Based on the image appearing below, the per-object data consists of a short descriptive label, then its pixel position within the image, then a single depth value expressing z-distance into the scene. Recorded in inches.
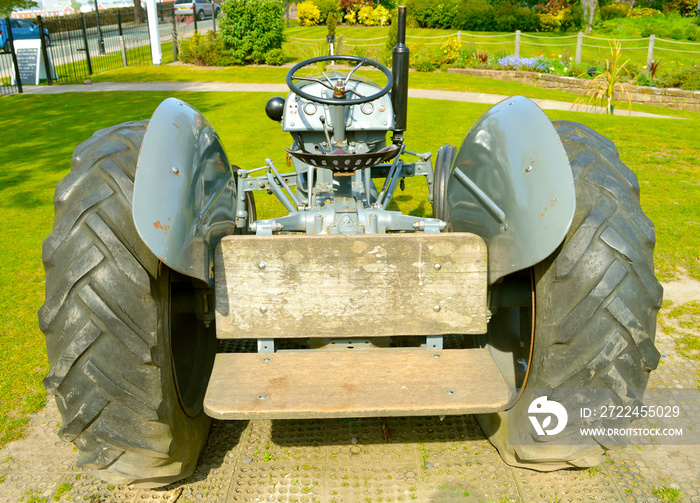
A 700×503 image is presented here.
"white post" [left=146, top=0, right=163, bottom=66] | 783.1
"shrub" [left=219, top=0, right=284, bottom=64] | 745.0
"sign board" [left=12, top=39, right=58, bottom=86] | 656.4
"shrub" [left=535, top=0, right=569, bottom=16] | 1251.5
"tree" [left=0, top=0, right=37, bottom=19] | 708.7
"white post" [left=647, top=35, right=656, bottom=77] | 605.6
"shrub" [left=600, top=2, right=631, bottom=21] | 1280.8
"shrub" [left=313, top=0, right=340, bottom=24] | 1344.7
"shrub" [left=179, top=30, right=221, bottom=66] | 774.1
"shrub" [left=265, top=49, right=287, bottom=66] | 761.8
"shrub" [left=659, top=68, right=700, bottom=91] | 566.0
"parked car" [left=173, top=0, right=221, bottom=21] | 1363.8
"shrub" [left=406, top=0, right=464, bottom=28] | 1195.3
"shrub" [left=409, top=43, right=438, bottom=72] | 737.0
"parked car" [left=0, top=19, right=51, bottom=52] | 837.2
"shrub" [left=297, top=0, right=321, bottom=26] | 1353.3
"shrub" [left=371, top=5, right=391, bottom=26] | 1259.8
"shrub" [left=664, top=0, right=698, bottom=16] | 1238.9
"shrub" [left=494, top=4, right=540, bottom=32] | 1182.9
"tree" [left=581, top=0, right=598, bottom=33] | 1212.5
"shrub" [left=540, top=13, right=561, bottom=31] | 1196.5
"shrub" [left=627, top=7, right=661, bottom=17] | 1258.0
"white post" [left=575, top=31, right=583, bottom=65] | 682.2
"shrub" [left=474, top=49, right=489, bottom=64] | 743.1
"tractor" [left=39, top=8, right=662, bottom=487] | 83.4
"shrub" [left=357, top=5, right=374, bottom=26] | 1270.9
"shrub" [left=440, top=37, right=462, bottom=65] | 748.0
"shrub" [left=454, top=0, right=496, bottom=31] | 1184.8
